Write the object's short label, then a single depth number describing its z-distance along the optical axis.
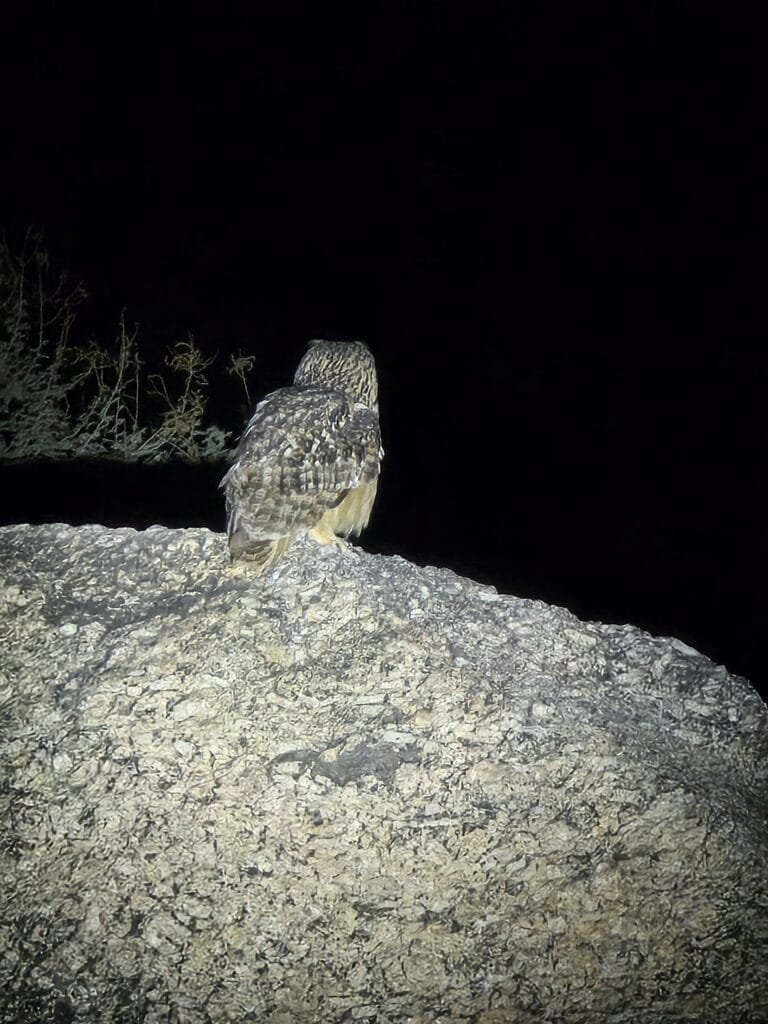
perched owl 3.44
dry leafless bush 6.22
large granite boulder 2.11
